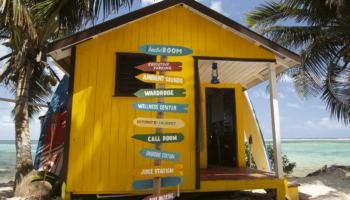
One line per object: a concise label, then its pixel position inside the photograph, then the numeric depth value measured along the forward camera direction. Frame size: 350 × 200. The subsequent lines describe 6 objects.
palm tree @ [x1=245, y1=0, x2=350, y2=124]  8.73
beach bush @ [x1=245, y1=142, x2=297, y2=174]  10.35
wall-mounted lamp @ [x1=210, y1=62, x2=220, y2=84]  5.20
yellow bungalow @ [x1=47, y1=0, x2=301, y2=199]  4.22
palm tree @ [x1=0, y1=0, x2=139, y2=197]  5.61
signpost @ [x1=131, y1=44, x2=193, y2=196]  2.74
